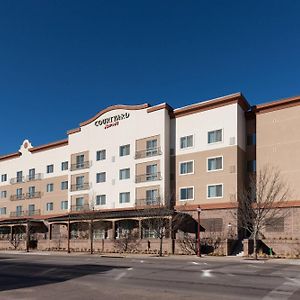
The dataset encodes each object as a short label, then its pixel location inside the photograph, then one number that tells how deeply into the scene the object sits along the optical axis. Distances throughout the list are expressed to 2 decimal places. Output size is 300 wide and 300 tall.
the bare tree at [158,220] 29.61
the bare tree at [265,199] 27.51
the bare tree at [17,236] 41.92
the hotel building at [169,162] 30.73
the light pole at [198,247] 26.60
